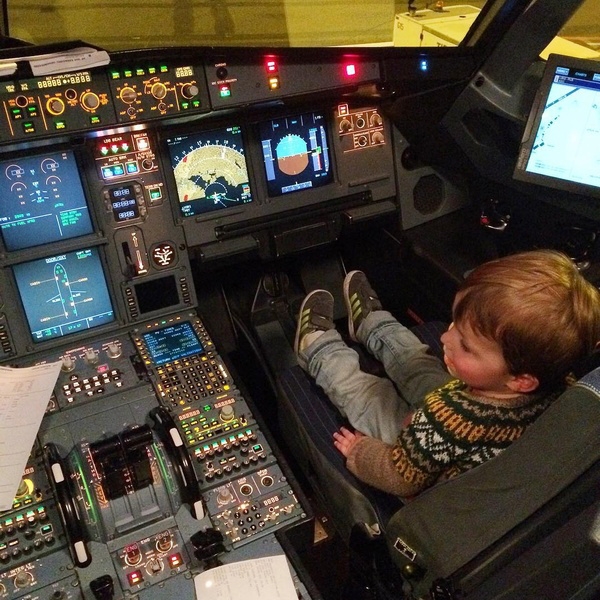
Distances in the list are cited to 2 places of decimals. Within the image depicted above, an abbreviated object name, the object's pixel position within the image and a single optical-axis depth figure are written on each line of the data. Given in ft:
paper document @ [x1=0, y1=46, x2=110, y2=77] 4.80
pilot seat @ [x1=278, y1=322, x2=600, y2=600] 2.76
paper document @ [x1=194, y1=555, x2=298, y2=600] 4.29
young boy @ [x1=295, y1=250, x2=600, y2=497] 3.61
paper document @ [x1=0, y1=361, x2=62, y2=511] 4.63
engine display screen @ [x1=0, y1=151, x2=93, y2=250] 5.73
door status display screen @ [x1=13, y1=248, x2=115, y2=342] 6.01
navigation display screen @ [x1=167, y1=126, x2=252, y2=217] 6.37
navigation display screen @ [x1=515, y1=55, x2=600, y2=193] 5.53
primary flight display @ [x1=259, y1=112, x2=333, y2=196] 6.69
